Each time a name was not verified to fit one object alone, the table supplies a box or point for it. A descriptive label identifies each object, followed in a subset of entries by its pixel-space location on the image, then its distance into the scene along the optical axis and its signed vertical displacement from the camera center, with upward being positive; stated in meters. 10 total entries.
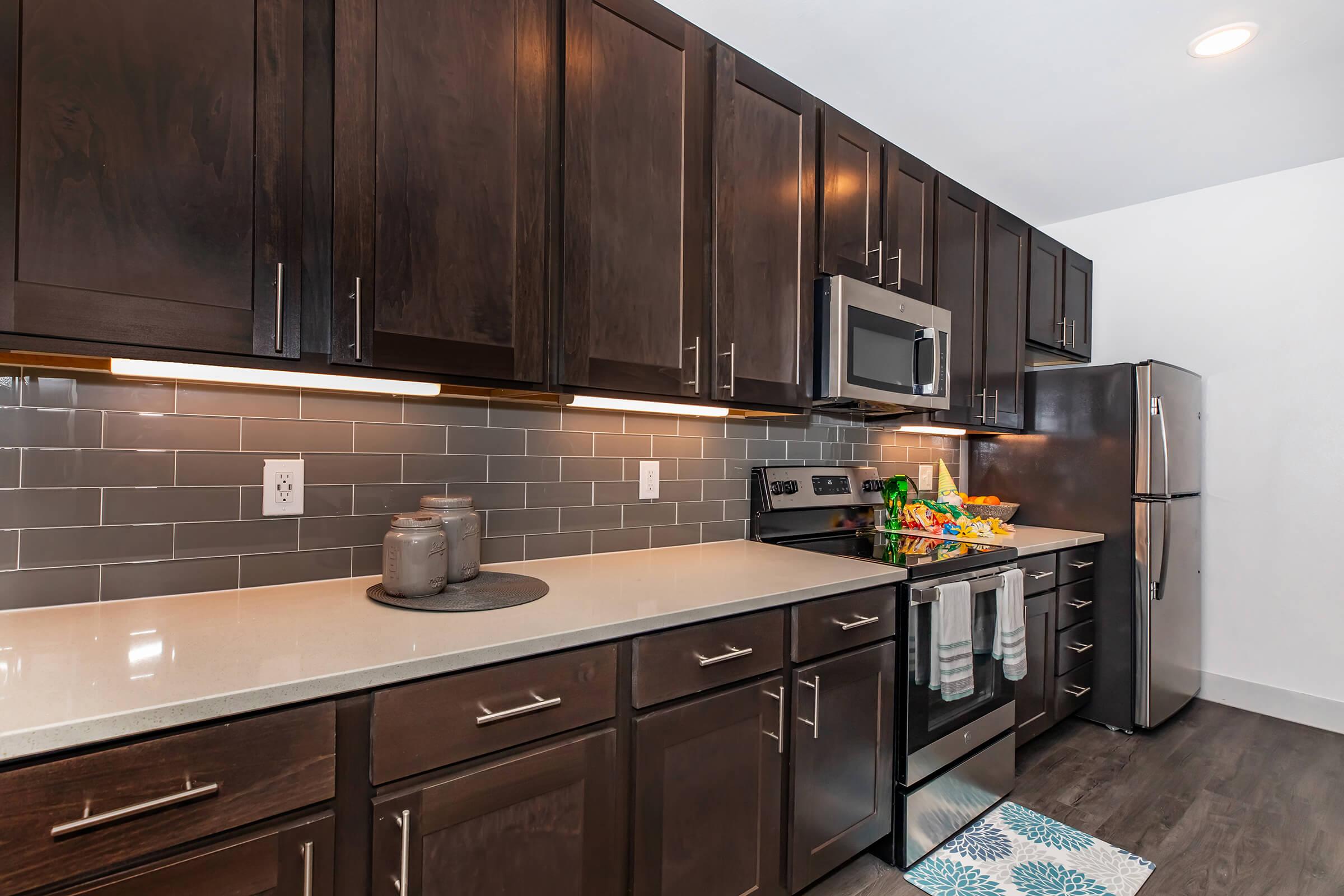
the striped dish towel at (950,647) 1.95 -0.59
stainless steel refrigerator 2.85 -0.21
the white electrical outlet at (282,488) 1.43 -0.08
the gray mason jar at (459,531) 1.49 -0.19
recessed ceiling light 2.03 +1.38
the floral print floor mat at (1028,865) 1.84 -1.24
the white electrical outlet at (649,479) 2.09 -0.08
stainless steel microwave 2.12 +0.38
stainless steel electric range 1.91 -0.62
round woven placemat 1.31 -0.31
